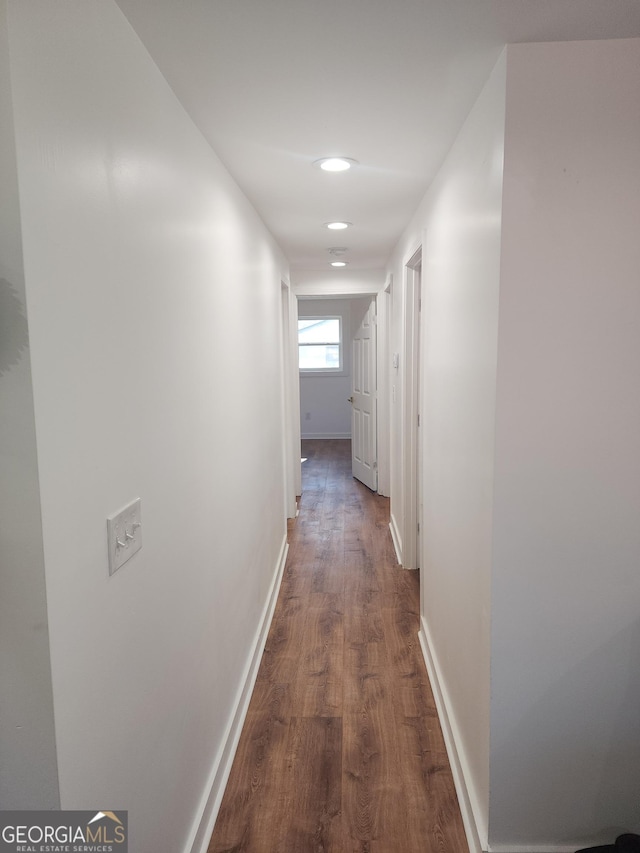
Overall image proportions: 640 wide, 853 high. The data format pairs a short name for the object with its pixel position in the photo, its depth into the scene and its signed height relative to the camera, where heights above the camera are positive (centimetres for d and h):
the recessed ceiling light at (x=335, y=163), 218 +78
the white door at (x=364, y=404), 591 -44
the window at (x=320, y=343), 888 +34
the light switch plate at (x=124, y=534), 113 -35
